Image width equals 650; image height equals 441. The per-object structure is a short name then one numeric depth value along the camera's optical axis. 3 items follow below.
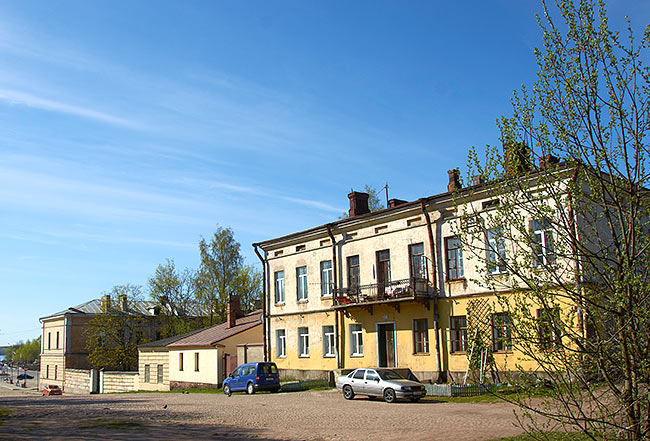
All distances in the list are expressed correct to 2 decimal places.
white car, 21.64
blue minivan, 28.86
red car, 49.78
